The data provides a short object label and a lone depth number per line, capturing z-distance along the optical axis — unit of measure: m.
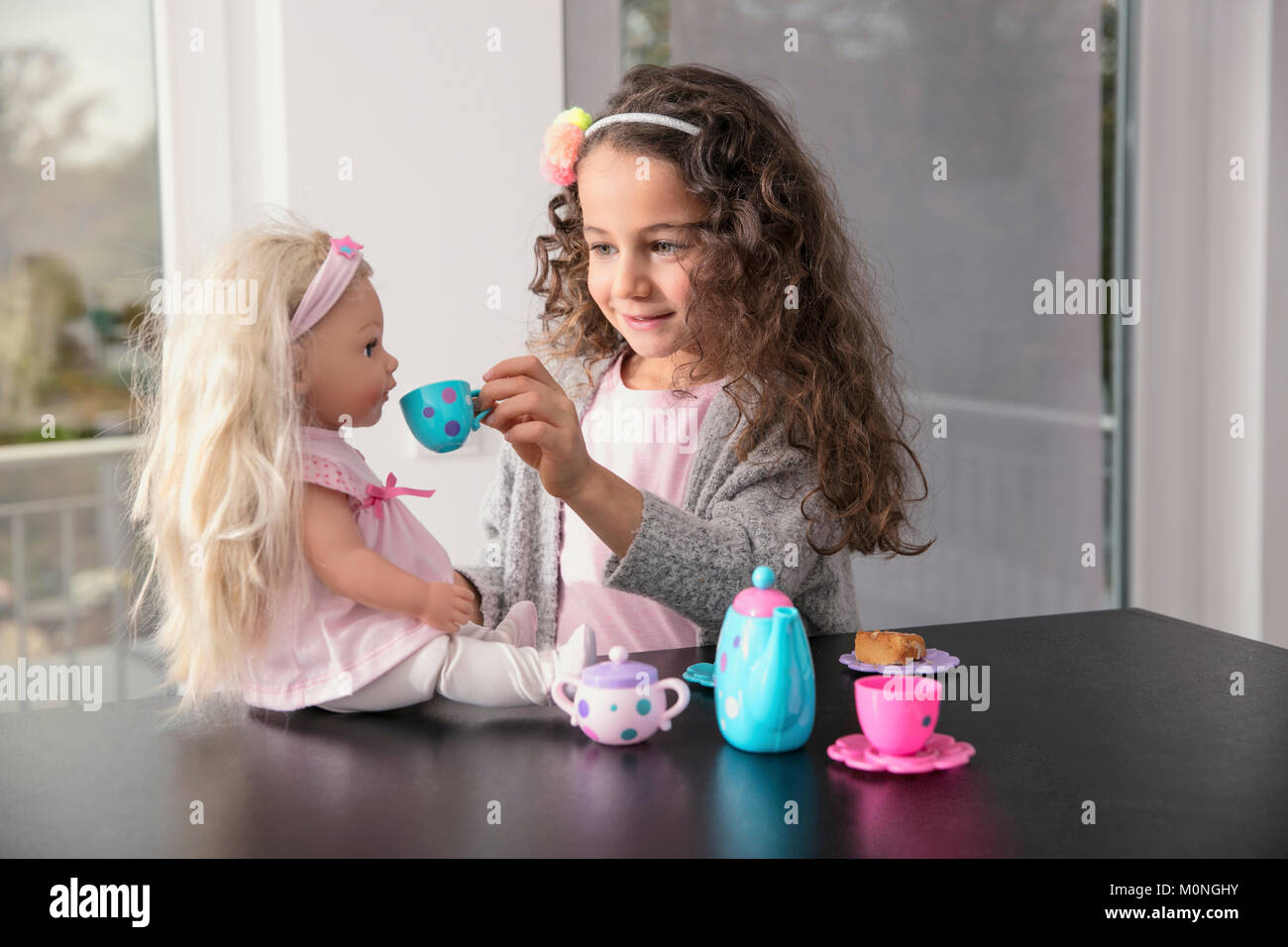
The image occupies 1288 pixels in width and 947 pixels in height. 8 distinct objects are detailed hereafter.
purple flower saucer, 1.20
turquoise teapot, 0.96
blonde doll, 1.03
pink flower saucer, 0.93
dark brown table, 0.81
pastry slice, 1.21
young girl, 1.36
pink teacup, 0.93
